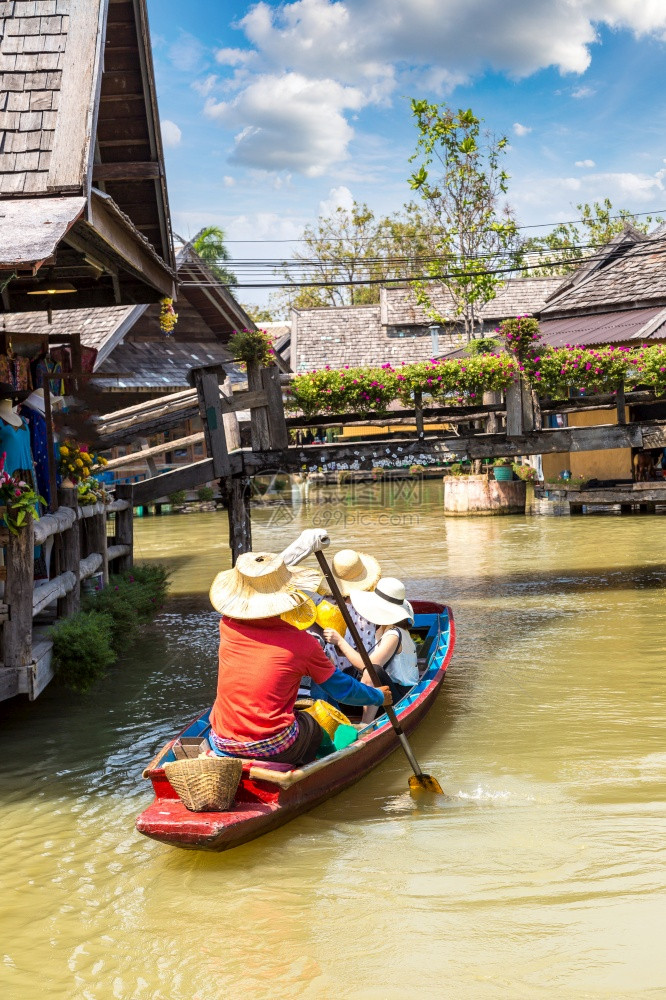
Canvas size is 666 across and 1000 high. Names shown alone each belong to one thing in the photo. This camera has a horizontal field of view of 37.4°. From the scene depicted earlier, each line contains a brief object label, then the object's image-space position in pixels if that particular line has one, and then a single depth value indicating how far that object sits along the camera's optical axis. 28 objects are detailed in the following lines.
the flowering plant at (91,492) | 10.48
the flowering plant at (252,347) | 12.55
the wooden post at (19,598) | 7.38
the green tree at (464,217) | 27.47
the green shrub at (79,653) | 8.51
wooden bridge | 12.90
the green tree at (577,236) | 50.86
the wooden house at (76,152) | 6.89
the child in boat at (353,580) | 7.88
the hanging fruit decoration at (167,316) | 10.61
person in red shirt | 5.84
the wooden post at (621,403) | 13.23
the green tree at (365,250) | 48.12
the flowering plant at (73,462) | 9.76
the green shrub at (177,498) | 27.41
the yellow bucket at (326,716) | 6.69
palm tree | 37.50
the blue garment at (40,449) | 9.34
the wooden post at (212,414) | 12.78
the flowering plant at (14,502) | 7.25
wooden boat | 5.48
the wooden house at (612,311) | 21.55
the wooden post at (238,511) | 13.70
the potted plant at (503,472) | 23.77
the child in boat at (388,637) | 7.58
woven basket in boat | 5.48
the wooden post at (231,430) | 13.31
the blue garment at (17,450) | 8.25
